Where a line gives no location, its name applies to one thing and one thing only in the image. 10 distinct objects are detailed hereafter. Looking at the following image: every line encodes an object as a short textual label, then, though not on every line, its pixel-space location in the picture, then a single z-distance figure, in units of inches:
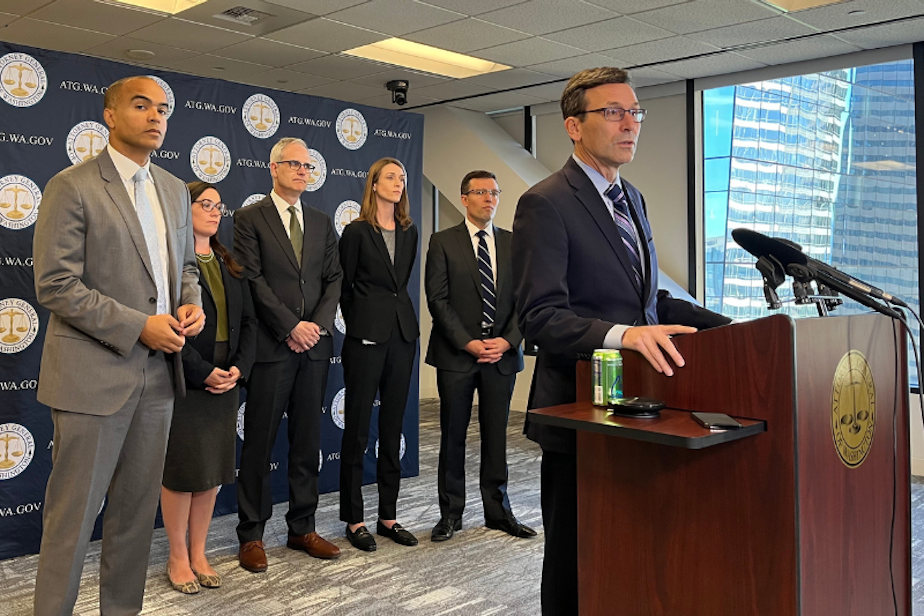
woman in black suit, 159.8
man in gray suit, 99.0
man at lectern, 77.0
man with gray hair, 147.6
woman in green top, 134.5
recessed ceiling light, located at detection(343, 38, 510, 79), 262.1
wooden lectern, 57.8
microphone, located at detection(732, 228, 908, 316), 65.7
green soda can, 66.6
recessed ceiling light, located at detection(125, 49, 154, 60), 250.1
